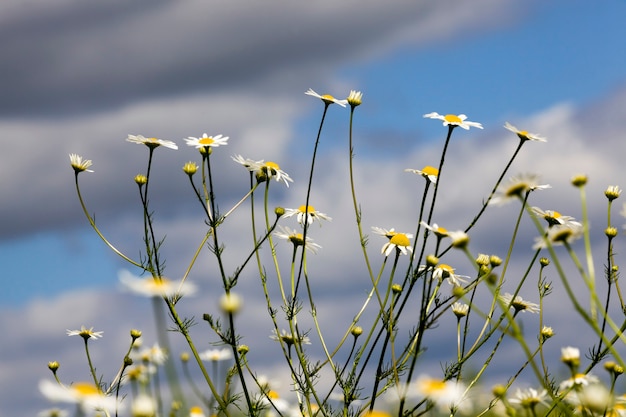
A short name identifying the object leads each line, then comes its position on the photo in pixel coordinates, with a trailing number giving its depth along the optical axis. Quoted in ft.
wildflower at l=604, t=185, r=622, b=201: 37.45
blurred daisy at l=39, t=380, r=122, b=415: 20.29
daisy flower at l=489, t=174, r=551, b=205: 21.43
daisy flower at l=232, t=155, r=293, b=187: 35.83
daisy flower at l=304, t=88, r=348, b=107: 38.14
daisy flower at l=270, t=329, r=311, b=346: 35.97
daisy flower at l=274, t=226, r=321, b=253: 37.55
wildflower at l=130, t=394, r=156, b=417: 16.71
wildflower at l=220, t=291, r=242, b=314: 17.58
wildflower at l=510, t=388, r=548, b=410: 20.65
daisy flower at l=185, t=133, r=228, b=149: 34.78
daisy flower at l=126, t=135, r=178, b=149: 35.32
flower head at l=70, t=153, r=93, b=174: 37.09
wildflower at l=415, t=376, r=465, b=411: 21.67
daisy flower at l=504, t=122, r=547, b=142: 36.58
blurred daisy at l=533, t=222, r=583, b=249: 19.71
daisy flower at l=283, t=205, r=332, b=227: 37.63
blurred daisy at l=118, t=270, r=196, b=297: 22.51
